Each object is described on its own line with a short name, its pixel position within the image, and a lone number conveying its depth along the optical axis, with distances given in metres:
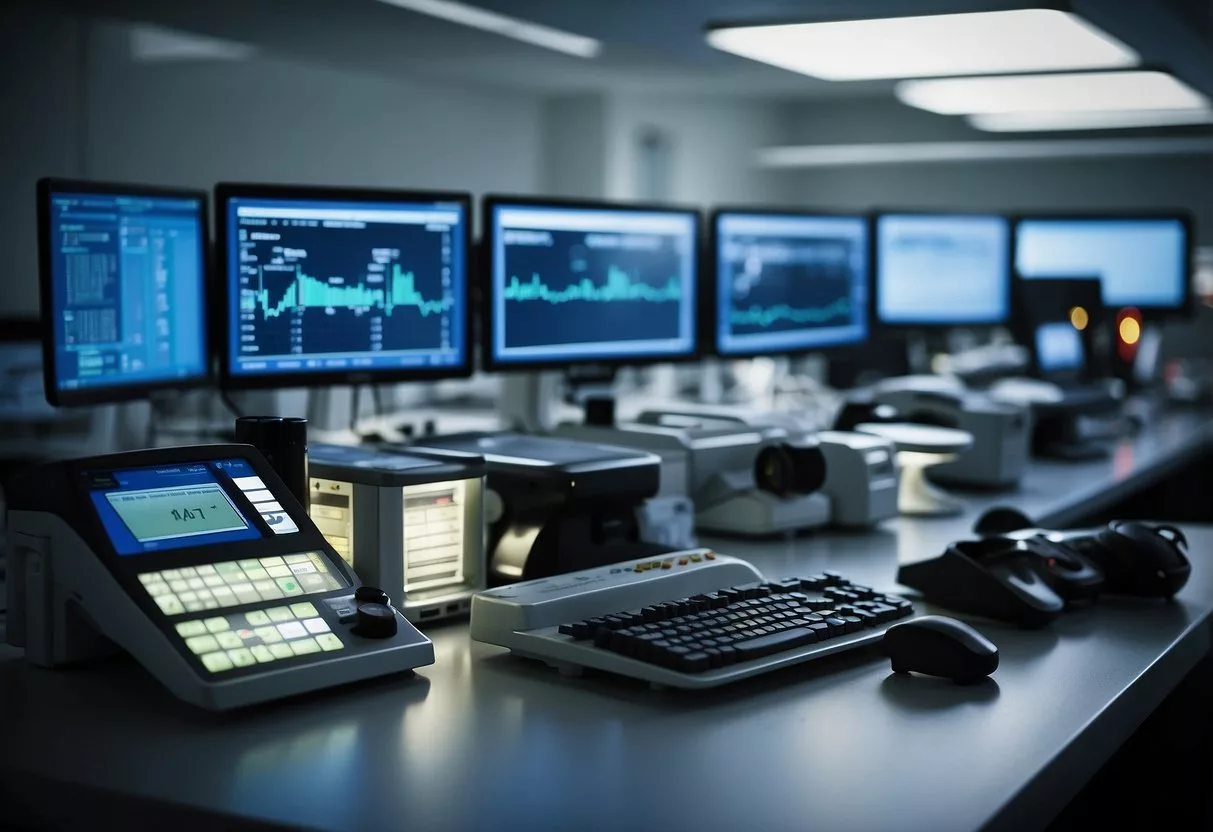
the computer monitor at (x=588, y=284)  2.20
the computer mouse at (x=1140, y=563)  1.70
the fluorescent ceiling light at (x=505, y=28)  4.76
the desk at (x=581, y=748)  0.99
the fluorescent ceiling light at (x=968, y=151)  8.31
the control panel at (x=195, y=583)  1.17
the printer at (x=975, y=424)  2.76
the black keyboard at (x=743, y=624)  1.27
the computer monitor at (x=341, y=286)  1.81
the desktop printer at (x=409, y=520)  1.47
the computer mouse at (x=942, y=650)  1.30
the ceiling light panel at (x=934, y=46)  2.26
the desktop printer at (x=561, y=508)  1.67
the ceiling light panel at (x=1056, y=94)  3.16
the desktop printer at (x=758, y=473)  2.11
